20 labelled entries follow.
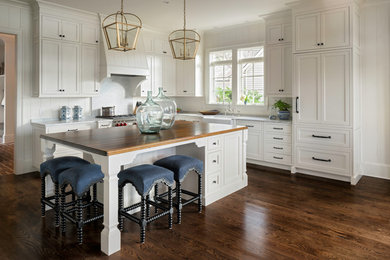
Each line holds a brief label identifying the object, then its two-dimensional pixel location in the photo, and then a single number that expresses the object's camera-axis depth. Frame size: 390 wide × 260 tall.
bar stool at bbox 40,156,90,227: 2.79
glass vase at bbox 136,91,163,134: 3.04
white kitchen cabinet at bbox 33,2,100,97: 4.67
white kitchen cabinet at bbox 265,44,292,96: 5.19
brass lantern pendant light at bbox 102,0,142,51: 2.78
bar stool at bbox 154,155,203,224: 2.95
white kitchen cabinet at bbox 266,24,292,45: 5.14
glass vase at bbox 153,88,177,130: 3.33
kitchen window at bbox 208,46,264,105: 6.03
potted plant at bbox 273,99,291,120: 5.20
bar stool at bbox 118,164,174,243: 2.54
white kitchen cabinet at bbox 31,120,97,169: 4.52
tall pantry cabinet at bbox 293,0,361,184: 4.25
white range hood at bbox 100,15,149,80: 5.29
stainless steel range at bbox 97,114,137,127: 5.34
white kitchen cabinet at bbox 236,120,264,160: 5.29
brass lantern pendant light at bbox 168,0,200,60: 3.40
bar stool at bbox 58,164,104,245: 2.47
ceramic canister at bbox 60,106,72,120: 5.12
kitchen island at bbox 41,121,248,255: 2.36
